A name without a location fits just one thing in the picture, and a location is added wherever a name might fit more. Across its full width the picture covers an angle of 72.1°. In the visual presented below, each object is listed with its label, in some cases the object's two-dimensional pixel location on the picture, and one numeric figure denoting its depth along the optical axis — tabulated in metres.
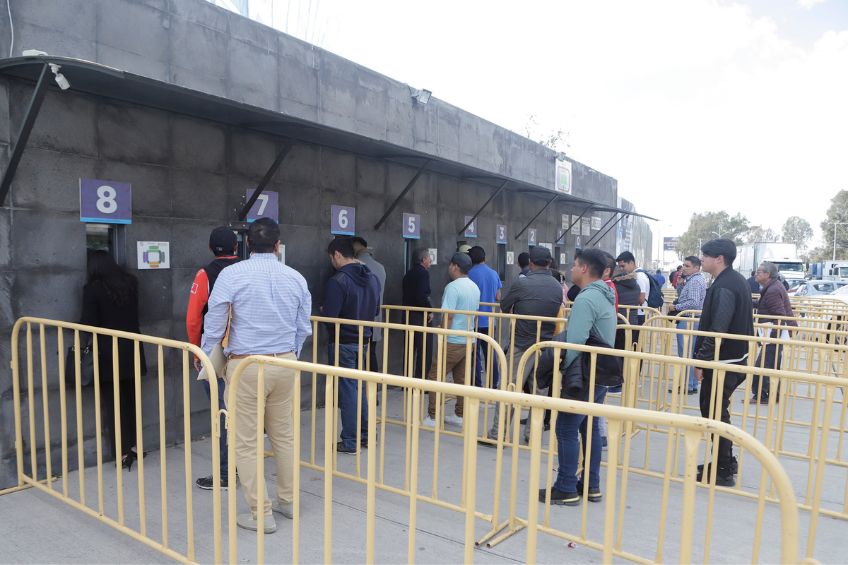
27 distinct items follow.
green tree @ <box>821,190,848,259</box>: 65.50
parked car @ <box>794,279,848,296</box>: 25.15
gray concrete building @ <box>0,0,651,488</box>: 4.11
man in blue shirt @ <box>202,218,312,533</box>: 3.56
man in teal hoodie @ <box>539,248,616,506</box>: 4.04
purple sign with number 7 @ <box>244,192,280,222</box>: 5.82
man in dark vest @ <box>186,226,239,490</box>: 4.02
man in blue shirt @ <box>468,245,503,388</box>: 7.44
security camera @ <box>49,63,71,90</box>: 3.50
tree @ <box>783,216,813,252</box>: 118.38
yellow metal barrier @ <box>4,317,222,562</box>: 3.30
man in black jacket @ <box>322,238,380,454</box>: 5.00
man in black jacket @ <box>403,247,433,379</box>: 7.41
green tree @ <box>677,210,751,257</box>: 98.75
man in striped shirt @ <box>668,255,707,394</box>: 8.52
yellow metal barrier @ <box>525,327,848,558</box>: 3.51
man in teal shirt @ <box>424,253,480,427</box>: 5.85
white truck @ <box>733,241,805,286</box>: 35.88
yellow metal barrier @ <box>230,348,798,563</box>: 1.88
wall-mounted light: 8.42
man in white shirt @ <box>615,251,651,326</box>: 8.40
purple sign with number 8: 4.45
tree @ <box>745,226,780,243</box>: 108.94
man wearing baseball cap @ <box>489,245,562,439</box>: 5.60
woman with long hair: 4.38
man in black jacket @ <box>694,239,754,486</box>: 4.78
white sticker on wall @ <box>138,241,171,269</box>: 4.86
